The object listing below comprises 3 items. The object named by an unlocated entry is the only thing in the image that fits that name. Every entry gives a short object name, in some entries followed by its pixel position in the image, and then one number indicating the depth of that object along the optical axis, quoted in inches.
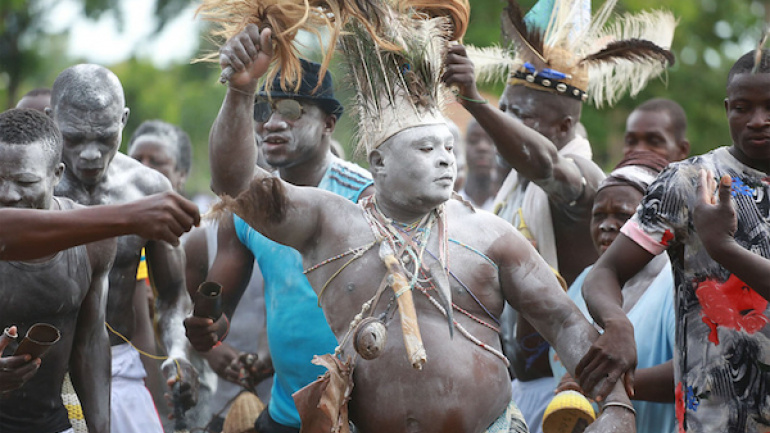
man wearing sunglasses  397.1
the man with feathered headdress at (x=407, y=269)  297.9
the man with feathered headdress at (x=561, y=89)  457.7
